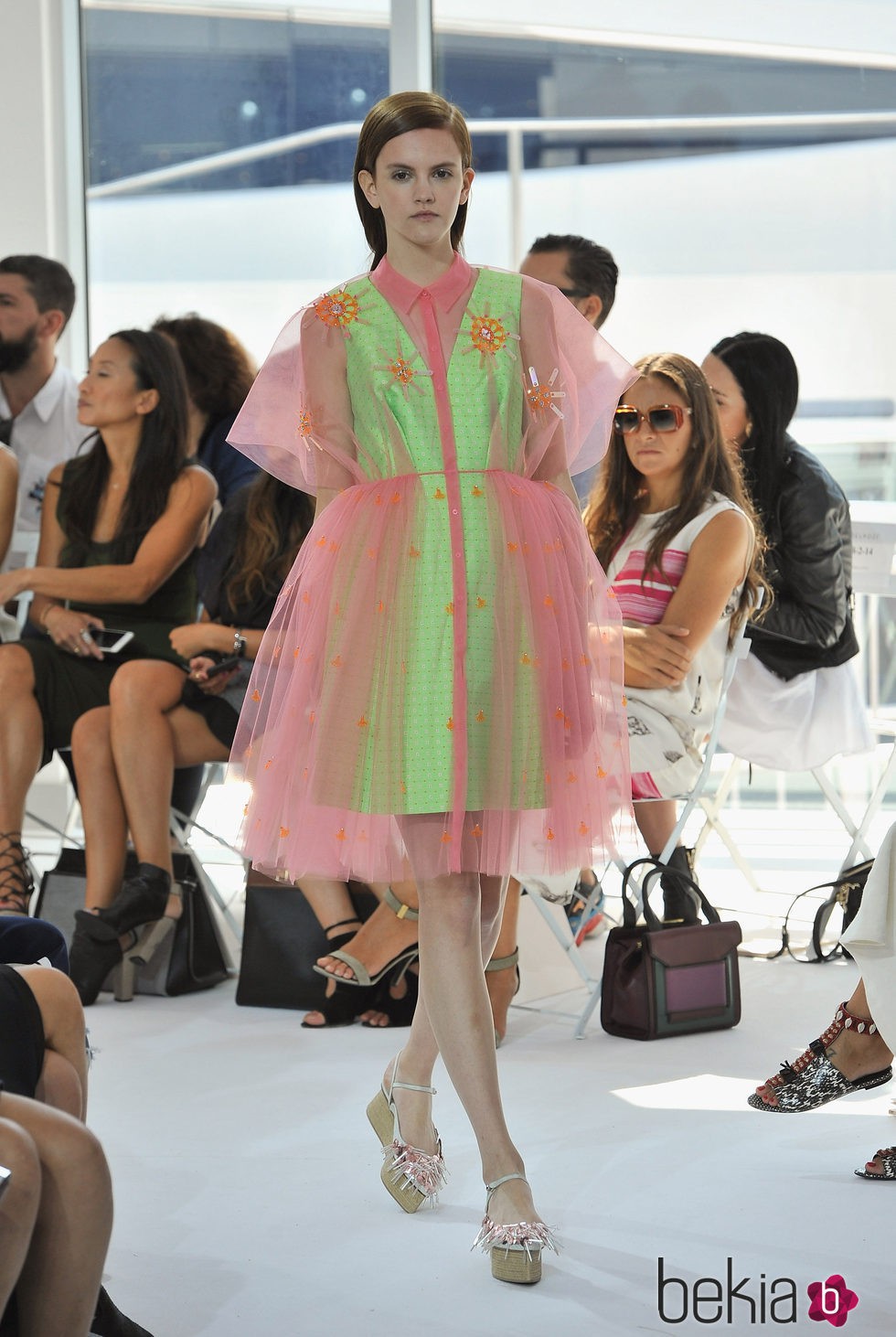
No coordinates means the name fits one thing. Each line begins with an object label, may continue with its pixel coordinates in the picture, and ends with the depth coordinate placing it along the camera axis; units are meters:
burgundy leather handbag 6.54
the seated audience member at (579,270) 8.81
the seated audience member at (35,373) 10.24
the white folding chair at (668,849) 6.78
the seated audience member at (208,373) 9.31
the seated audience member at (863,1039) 5.04
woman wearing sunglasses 7.10
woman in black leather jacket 8.02
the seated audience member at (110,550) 7.95
